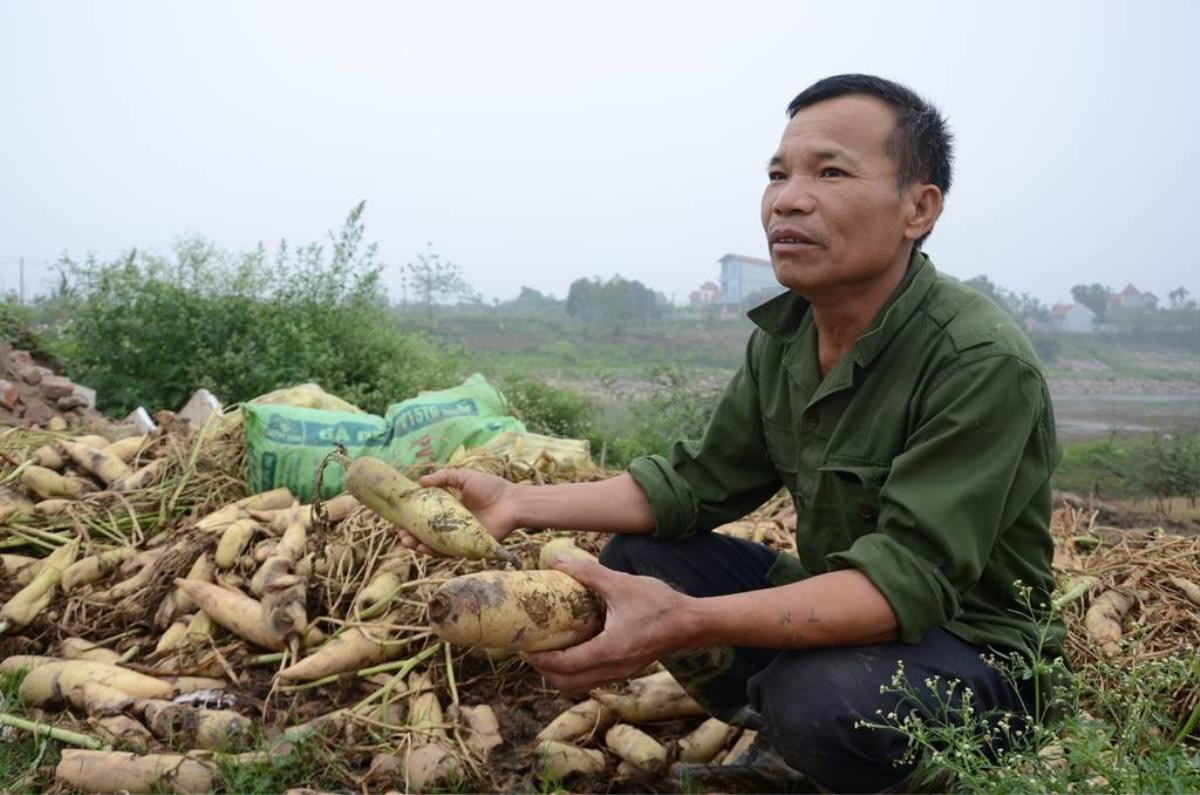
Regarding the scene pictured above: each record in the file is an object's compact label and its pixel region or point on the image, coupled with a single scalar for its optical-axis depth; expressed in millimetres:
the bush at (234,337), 7125
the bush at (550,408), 7543
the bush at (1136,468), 6754
